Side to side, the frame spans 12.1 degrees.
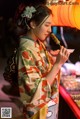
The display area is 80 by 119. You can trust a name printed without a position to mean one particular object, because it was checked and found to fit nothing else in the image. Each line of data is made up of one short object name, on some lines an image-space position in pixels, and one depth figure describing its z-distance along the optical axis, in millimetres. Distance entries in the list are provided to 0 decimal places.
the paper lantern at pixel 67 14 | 3263
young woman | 2872
